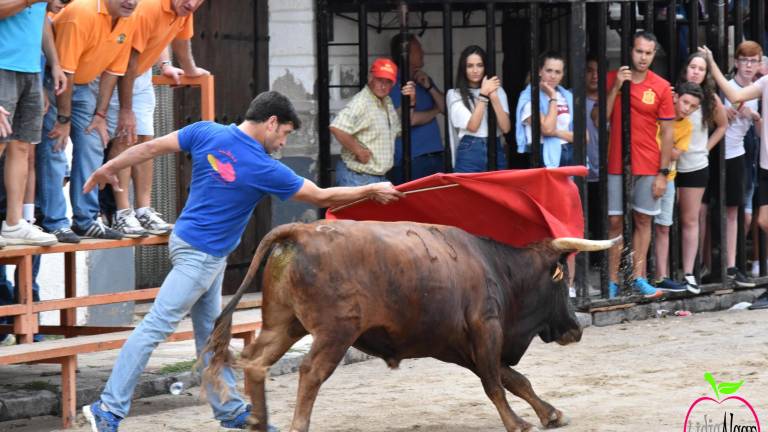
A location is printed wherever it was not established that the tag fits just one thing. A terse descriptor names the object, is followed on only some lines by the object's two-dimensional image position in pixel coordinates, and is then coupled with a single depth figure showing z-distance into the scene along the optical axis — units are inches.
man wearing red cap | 886.1
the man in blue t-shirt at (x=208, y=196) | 575.6
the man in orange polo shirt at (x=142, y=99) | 688.6
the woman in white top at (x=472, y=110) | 882.1
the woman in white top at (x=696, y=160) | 919.4
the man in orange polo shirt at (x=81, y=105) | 663.6
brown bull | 553.8
